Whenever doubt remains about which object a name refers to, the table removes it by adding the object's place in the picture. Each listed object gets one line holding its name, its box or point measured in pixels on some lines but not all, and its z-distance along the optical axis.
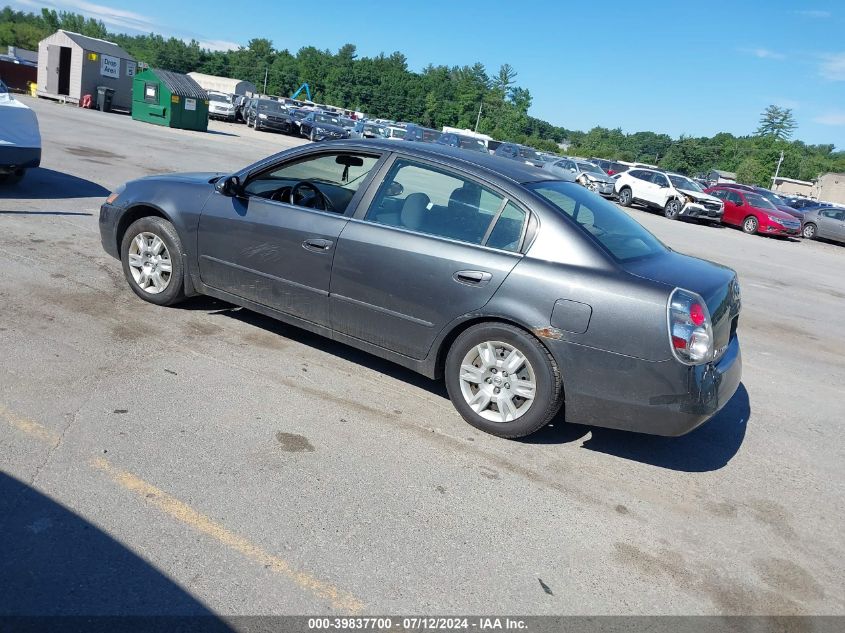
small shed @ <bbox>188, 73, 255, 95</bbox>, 64.14
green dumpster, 29.97
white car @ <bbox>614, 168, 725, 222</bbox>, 26.11
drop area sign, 33.91
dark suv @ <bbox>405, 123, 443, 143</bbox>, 36.08
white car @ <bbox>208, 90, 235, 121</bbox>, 43.88
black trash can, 32.88
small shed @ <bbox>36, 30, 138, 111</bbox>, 33.34
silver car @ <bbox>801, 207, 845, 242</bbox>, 26.48
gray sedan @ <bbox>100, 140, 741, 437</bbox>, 4.01
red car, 24.92
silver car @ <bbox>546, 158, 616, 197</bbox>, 30.08
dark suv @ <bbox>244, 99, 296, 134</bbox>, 40.94
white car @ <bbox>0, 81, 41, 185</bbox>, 9.47
